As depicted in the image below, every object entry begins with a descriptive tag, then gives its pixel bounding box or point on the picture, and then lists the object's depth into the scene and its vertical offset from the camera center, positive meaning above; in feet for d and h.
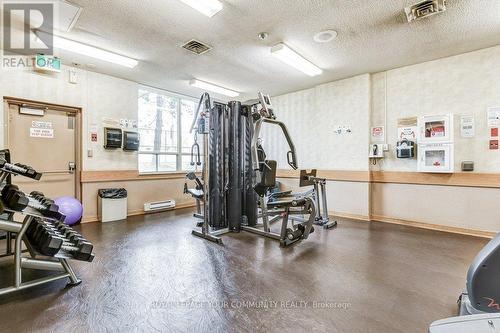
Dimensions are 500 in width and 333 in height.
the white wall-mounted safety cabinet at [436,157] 13.61 +0.37
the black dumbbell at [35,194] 9.21 -1.07
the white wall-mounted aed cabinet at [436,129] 13.64 +1.98
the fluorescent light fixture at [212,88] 17.65 +5.92
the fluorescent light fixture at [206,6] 8.73 +5.73
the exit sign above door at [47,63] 13.24 +5.55
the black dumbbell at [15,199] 7.04 -0.96
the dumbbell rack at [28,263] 6.83 -2.87
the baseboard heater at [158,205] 18.12 -3.03
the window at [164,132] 19.01 +2.69
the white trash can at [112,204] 15.58 -2.50
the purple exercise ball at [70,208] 13.30 -2.32
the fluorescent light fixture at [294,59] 12.29 +5.77
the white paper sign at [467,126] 13.21 +2.00
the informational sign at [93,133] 15.74 +2.05
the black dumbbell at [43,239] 6.68 -2.03
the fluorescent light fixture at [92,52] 11.72 +5.75
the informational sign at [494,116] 12.55 +2.41
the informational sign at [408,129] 14.99 +2.17
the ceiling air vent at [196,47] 12.04 +5.91
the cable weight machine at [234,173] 12.92 -0.43
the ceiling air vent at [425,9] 8.93 +5.75
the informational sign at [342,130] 17.22 +2.44
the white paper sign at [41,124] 13.87 +2.34
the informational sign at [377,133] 16.26 +2.03
